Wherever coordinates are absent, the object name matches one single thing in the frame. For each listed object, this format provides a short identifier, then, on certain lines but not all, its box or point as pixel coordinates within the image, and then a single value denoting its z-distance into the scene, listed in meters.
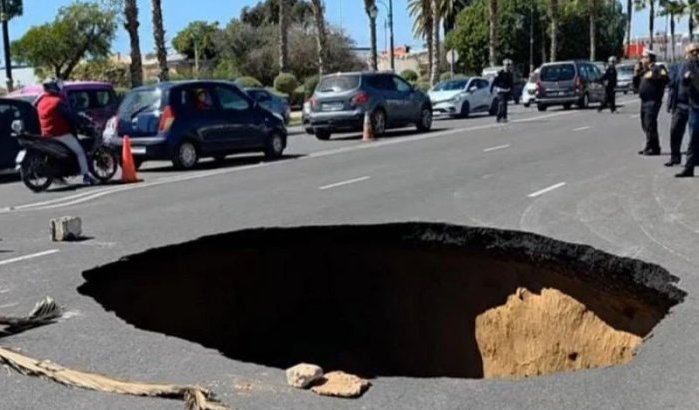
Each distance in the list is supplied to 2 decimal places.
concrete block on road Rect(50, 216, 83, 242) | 9.97
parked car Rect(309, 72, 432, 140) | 25.47
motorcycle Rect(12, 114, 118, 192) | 15.59
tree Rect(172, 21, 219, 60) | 94.81
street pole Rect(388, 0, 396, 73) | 63.85
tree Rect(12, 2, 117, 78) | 66.50
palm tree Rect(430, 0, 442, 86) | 49.02
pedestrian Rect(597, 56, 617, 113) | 30.69
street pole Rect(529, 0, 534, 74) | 77.66
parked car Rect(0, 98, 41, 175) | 18.05
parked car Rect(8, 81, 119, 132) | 22.74
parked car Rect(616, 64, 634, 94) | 56.88
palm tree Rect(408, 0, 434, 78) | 57.81
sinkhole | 7.88
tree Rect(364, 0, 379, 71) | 48.59
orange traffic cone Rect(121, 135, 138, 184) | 16.52
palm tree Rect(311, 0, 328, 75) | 40.12
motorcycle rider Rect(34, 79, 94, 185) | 15.55
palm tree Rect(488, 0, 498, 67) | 51.34
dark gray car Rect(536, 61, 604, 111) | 35.81
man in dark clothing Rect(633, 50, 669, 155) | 16.42
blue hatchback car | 18.22
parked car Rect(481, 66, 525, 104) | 48.63
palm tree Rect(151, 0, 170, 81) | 31.48
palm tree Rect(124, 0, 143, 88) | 30.12
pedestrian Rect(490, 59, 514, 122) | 28.70
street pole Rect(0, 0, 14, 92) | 31.28
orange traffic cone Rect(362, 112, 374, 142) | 24.64
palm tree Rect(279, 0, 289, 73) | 39.60
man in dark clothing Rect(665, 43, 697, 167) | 13.57
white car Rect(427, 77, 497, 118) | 35.66
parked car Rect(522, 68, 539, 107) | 38.18
